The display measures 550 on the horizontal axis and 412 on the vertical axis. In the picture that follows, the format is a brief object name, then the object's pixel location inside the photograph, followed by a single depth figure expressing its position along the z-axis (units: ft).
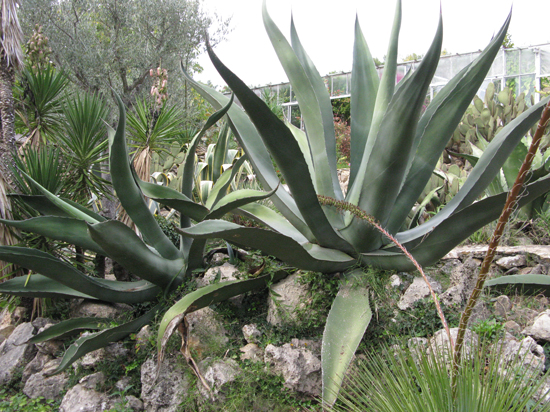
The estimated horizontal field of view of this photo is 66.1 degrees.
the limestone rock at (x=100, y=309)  9.53
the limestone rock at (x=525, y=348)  5.98
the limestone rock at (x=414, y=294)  7.49
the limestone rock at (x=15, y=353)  9.43
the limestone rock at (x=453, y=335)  6.37
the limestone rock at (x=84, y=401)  7.63
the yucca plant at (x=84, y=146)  11.08
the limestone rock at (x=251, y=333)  7.90
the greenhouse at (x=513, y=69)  38.11
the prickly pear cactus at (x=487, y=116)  22.89
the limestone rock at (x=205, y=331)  7.98
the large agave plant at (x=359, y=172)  6.29
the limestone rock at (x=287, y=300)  7.88
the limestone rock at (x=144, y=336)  8.28
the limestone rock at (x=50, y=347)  9.34
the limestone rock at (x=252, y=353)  7.52
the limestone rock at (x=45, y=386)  8.59
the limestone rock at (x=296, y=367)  6.84
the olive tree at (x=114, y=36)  35.60
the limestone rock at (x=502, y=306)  7.51
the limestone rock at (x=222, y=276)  8.87
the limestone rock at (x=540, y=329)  6.74
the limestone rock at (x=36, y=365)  9.21
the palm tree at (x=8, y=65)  11.71
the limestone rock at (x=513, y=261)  9.48
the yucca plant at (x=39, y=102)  13.14
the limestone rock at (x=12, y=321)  10.89
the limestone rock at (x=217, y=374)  6.90
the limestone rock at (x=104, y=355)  8.59
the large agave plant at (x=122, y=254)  7.13
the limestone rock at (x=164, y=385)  7.25
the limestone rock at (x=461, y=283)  7.64
